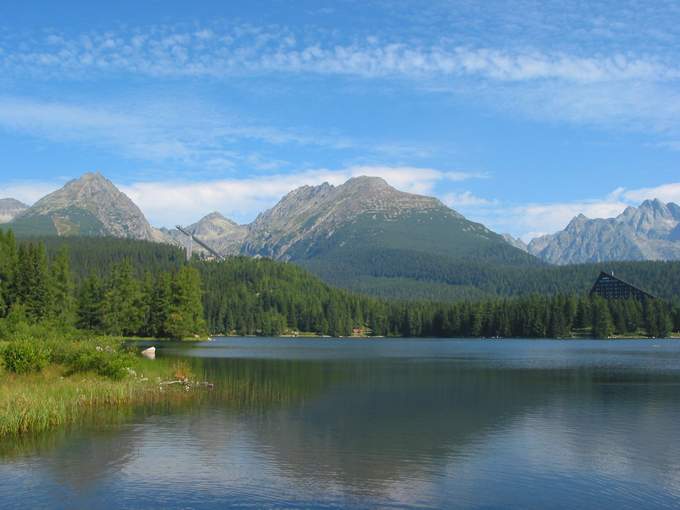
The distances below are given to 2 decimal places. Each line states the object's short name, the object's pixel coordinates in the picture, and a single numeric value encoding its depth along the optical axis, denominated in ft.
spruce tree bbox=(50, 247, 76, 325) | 408.03
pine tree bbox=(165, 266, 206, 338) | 542.57
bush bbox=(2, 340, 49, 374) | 173.88
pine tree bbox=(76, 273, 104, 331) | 485.97
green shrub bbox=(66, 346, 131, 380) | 188.14
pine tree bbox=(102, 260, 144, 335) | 485.56
